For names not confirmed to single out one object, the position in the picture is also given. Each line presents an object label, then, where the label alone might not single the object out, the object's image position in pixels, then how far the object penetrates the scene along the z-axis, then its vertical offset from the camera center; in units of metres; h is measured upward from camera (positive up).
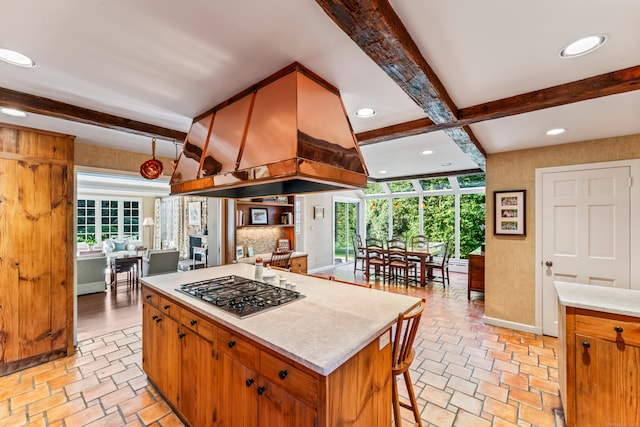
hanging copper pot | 2.86 +0.49
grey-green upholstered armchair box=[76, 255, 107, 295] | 5.05 -1.12
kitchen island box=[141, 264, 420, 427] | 1.19 -0.77
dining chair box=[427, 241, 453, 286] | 5.67 -1.11
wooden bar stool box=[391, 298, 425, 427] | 1.60 -0.94
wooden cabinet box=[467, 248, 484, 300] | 4.72 -1.04
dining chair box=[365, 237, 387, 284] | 5.94 -1.03
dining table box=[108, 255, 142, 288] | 5.49 -1.05
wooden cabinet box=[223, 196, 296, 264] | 4.56 -0.17
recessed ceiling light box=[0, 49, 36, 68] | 1.52 +0.92
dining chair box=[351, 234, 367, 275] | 7.03 -0.94
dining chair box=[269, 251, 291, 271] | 4.64 -0.78
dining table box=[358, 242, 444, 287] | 5.64 -0.85
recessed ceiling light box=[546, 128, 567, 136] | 2.76 +0.86
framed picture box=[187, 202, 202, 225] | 6.73 +0.05
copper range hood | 1.55 +0.49
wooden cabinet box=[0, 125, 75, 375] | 2.63 -0.33
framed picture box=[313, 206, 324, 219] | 6.91 +0.06
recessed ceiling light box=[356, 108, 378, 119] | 2.36 +0.91
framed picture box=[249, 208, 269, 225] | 5.07 -0.03
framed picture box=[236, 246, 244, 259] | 4.75 -0.66
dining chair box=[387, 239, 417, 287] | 5.65 -1.02
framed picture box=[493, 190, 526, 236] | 3.52 +0.01
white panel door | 2.96 -0.20
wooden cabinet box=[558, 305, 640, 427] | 1.70 -1.02
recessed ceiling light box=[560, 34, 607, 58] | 1.39 +0.90
